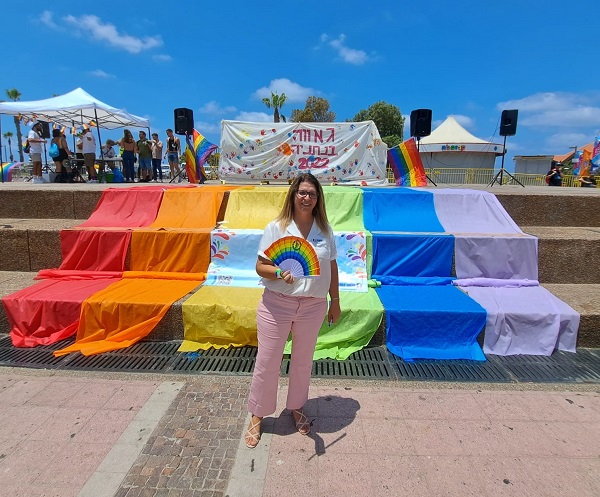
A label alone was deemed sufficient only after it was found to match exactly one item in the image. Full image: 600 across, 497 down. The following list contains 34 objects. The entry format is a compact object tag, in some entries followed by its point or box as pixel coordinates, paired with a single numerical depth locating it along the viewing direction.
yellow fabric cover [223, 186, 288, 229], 5.40
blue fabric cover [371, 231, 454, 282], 4.66
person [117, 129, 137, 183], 11.61
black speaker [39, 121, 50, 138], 14.12
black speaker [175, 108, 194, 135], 10.72
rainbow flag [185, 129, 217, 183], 9.25
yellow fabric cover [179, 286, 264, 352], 3.81
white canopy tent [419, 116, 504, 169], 35.69
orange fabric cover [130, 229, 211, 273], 4.86
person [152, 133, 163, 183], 14.06
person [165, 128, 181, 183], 13.57
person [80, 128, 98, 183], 11.23
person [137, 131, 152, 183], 12.23
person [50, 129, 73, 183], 10.96
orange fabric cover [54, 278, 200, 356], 3.93
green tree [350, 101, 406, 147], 47.47
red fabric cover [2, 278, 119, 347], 4.01
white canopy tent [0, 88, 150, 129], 12.97
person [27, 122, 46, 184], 11.12
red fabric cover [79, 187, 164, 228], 5.59
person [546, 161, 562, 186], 14.73
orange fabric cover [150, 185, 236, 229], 5.39
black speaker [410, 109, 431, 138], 10.55
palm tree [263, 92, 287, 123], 51.53
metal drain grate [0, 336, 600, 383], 3.37
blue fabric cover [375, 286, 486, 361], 3.72
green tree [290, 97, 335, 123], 44.12
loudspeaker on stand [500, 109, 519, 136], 12.08
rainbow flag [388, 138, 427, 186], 8.46
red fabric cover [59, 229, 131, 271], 4.91
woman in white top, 2.38
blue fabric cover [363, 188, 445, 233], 5.29
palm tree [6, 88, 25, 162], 70.50
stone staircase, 4.03
